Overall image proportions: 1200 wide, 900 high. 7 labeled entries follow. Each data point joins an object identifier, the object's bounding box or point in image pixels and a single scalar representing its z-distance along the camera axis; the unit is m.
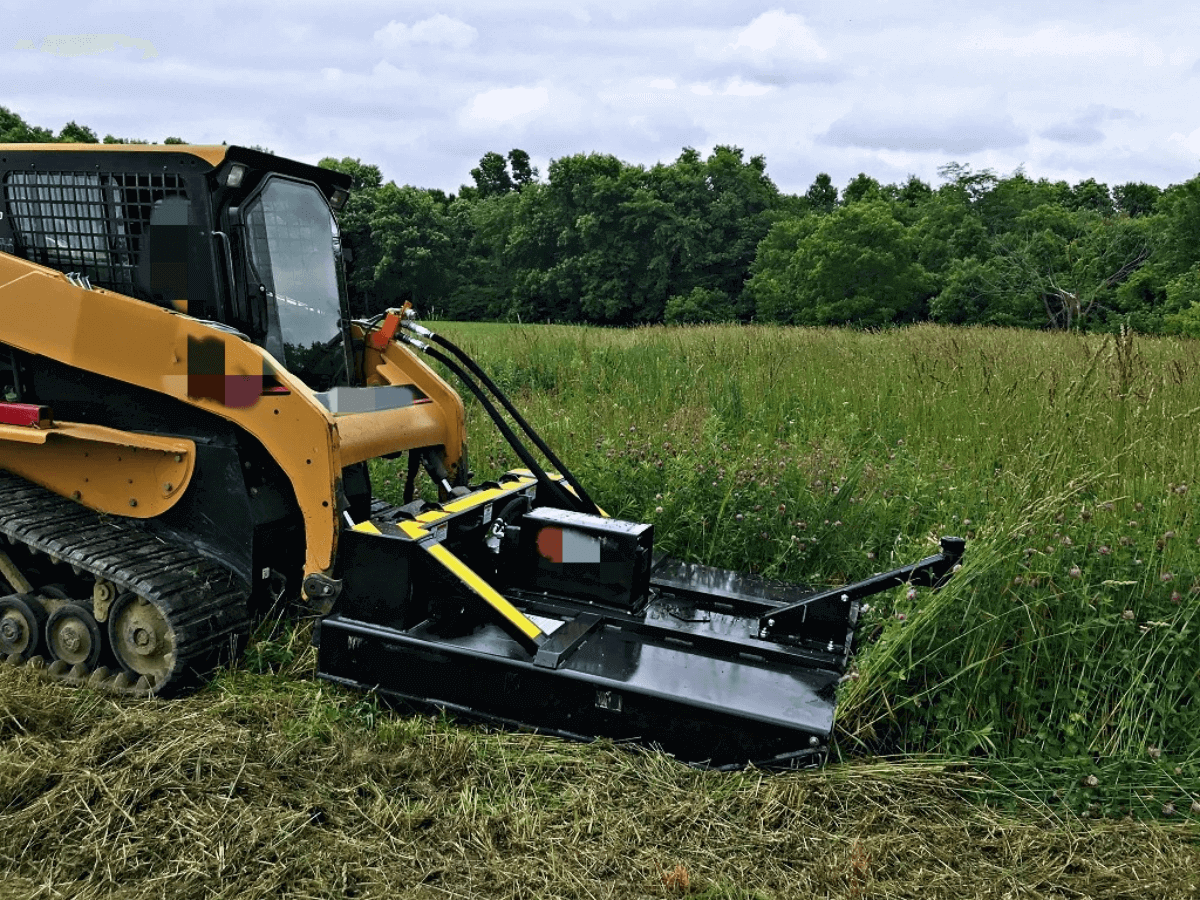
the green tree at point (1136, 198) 47.09
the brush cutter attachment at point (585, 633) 3.06
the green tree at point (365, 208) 43.00
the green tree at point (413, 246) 41.94
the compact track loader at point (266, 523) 3.33
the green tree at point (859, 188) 45.41
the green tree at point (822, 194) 49.06
